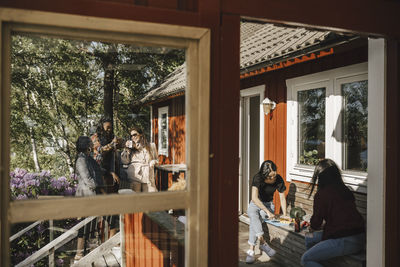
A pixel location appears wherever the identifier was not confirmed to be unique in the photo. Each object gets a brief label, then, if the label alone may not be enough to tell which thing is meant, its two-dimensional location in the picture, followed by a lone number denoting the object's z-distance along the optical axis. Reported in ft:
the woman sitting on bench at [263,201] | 17.01
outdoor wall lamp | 20.54
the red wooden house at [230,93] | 5.58
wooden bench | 15.38
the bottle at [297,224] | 16.75
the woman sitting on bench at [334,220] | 12.73
